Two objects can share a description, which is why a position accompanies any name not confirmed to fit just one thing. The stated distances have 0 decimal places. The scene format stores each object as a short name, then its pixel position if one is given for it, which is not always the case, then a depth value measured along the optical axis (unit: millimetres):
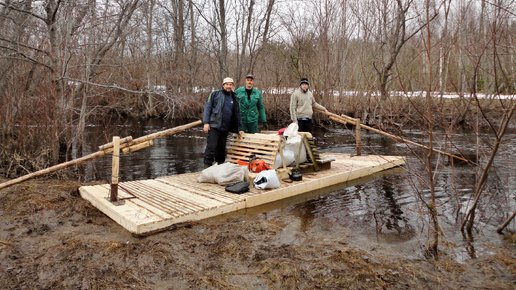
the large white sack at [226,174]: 6672
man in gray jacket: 9250
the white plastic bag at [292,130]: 7641
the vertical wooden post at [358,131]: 9727
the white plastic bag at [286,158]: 7227
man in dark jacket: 7332
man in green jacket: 8060
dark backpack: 6285
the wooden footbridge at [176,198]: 5062
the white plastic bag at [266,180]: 6422
